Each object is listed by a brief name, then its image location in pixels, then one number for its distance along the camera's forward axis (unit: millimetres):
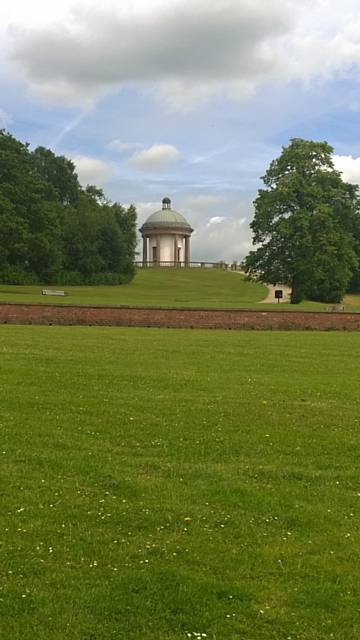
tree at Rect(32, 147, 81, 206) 84000
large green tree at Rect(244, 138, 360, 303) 44125
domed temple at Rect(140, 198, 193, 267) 101062
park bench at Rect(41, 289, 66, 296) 44312
